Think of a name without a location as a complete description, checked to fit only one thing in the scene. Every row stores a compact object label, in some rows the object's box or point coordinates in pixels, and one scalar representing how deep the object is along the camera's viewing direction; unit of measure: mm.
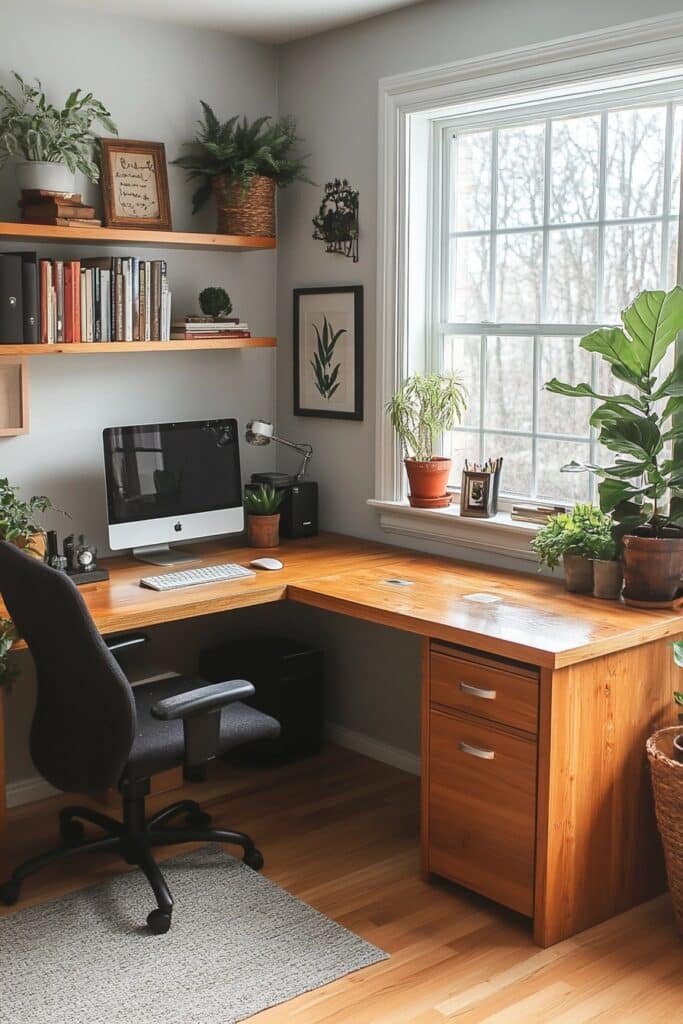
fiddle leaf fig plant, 3020
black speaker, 4121
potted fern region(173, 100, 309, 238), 3949
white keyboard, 3434
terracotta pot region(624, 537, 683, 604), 3059
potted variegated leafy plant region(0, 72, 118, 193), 3488
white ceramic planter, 3484
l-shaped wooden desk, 2842
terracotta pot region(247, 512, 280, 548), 4008
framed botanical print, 4109
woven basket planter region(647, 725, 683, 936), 2848
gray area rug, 2656
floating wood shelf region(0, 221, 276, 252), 3451
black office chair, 2777
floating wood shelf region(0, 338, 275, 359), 3475
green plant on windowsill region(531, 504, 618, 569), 3207
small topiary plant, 3994
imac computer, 3668
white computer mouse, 3656
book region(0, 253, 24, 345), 3398
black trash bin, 4066
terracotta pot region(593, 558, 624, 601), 3191
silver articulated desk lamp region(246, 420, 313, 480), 4012
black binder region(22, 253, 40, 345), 3447
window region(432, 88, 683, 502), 3346
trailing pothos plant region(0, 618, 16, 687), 2982
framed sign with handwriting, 3766
